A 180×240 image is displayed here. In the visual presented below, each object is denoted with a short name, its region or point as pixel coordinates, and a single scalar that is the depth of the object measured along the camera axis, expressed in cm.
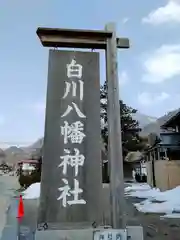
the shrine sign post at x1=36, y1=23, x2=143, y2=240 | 244
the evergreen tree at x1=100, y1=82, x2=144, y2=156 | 2366
